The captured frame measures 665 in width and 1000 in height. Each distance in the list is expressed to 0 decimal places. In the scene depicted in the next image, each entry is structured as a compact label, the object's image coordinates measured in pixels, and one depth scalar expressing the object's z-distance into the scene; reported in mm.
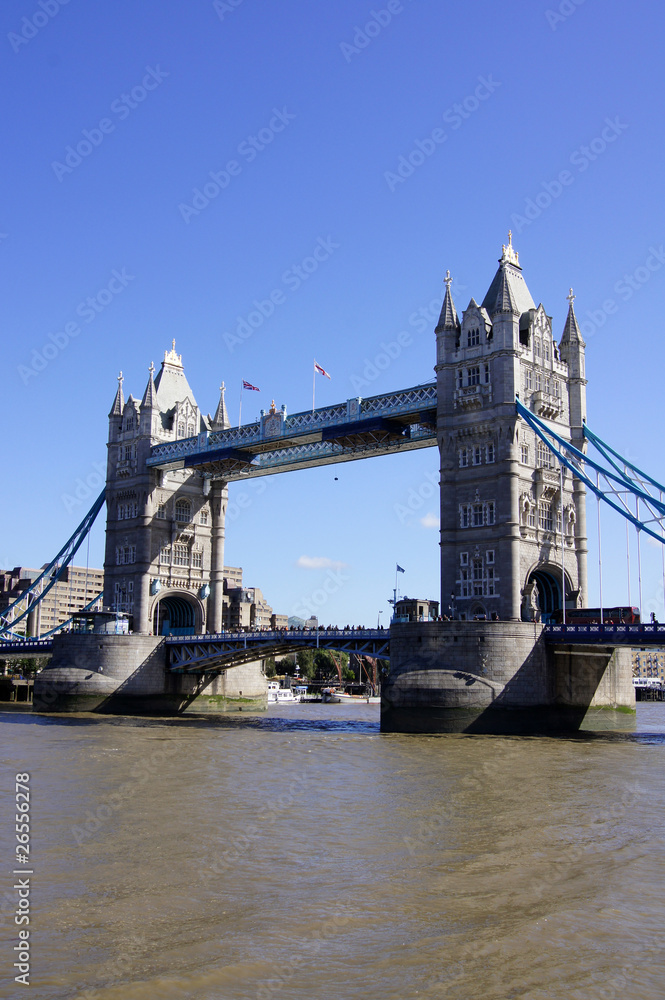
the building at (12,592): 185975
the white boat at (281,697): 125688
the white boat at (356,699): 132875
